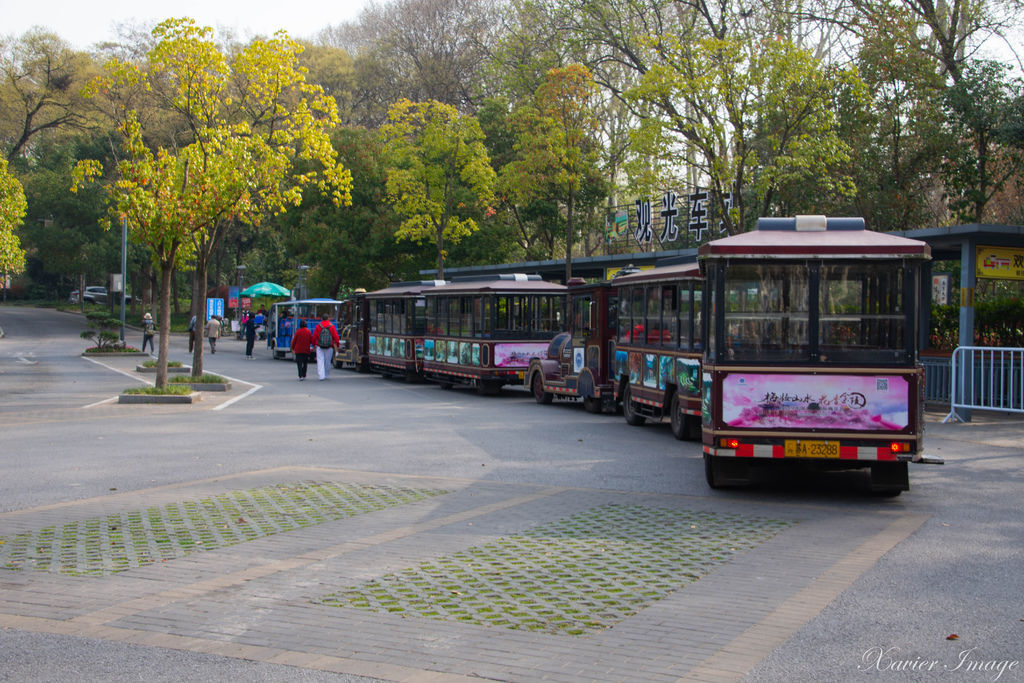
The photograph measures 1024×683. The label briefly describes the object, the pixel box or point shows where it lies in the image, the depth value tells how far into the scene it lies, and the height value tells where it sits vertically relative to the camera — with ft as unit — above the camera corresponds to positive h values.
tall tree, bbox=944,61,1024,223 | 83.41 +17.07
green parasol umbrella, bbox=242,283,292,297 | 163.63 +7.06
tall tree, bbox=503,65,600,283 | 98.78 +19.67
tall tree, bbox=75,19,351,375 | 69.97 +13.96
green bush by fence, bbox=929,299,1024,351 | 69.41 +1.09
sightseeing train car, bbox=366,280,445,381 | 95.67 +0.73
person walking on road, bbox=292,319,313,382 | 95.61 -1.13
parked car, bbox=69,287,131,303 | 279.69 +10.33
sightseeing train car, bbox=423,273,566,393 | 79.66 +0.83
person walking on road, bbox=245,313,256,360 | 136.56 +0.31
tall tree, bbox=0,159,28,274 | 107.34 +12.69
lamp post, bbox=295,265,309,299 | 172.04 +7.84
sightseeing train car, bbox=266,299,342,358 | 134.92 +2.35
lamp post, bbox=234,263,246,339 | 199.86 +4.73
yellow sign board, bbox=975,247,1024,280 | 61.87 +4.64
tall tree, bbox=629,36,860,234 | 79.36 +18.15
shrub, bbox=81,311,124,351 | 132.77 +0.03
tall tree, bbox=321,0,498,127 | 154.30 +44.47
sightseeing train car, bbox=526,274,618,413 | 63.57 -1.14
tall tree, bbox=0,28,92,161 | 190.60 +47.16
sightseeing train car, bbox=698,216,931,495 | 32.86 -0.46
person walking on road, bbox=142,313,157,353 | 133.80 +0.53
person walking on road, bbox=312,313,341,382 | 95.61 -0.84
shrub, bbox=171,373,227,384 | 80.53 -3.55
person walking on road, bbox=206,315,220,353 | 138.51 +0.54
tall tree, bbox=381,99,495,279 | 116.16 +18.62
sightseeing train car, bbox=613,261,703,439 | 48.60 -0.49
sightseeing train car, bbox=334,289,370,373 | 112.16 +0.13
